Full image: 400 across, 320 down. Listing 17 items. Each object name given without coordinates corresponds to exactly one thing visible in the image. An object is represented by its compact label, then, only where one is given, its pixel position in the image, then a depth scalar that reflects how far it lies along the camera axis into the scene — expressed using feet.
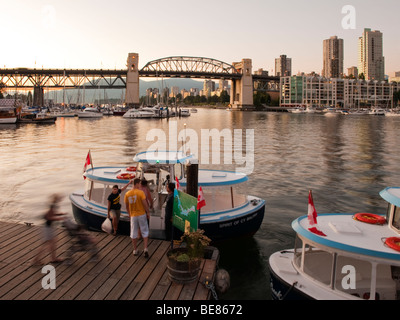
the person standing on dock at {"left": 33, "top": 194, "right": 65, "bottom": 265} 33.32
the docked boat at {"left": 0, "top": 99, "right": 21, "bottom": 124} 275.39
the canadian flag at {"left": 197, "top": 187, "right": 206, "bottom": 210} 34.24
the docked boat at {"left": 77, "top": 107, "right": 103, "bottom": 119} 409.08
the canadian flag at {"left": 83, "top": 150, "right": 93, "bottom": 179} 50.74
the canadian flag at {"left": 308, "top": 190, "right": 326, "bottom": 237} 29.99
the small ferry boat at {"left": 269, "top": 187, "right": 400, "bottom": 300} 27.53
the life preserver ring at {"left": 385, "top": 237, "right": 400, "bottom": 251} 27.81
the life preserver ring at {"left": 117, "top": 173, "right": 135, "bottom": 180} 47.61
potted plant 29.04
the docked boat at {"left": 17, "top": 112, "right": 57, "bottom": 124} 307.17
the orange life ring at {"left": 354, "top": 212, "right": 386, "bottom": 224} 33.76
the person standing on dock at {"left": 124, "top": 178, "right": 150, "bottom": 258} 34.53
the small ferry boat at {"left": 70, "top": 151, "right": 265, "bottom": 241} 44.19
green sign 33.53
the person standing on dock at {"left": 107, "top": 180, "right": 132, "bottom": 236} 39.81
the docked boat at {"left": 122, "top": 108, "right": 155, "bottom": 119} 398.62
